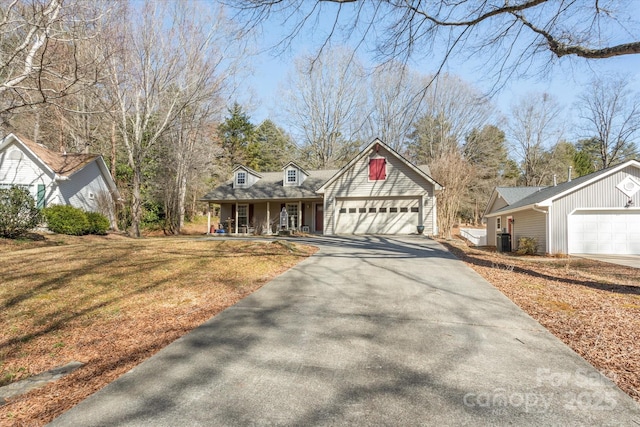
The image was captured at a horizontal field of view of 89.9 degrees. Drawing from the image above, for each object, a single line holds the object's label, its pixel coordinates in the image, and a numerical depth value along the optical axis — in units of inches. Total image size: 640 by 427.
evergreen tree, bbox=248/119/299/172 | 1358.3
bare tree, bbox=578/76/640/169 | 1121.6
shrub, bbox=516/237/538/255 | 594.5
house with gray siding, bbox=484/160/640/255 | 549.6
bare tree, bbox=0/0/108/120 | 373.1
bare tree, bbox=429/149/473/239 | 802.2
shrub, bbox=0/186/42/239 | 465.1
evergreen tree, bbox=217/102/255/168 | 1406.3
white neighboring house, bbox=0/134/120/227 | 645.3
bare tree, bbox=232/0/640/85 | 233.8
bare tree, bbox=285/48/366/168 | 1165.1
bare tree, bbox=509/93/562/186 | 1312.7
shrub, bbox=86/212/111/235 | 630.5
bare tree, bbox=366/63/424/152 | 1107.9
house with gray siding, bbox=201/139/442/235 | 737.0
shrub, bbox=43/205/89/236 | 580.4
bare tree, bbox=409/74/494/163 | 1213.7
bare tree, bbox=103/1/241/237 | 641.0
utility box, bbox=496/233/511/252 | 685.2
